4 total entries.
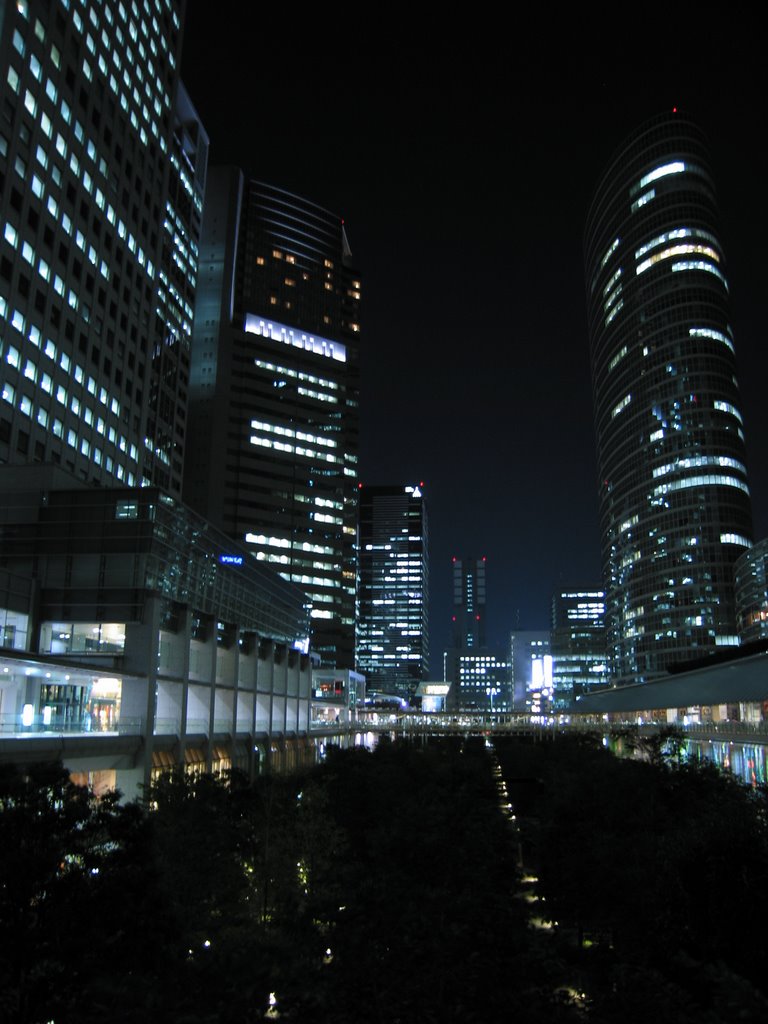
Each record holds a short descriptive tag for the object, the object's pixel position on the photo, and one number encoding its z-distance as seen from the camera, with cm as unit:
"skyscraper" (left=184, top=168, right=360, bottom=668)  19150
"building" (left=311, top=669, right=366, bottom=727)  16225
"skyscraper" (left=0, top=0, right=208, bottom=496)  8544
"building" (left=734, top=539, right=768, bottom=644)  17988
